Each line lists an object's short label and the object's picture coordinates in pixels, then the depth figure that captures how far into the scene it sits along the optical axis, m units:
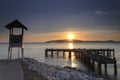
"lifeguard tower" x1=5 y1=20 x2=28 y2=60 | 8.04
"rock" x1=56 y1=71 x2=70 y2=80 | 7.28
